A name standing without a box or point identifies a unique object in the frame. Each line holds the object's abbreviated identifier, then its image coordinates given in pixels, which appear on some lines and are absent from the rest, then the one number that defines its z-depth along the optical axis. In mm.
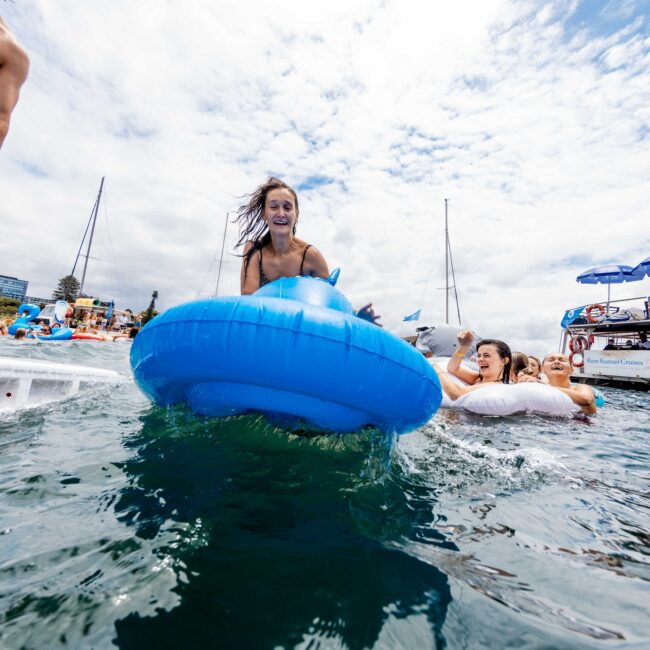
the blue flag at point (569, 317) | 18422
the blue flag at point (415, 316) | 19109
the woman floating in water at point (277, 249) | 3061
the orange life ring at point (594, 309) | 17406
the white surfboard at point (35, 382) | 3305
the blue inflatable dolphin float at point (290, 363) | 1708
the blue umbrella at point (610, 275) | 17328
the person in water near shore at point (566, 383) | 4742
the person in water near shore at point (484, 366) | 4770
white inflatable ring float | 4289
